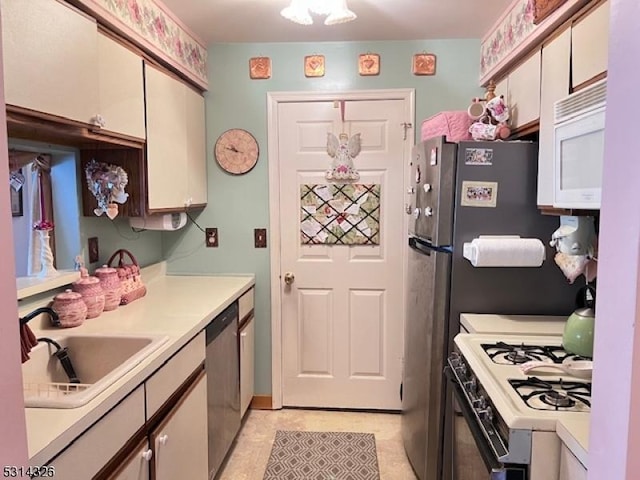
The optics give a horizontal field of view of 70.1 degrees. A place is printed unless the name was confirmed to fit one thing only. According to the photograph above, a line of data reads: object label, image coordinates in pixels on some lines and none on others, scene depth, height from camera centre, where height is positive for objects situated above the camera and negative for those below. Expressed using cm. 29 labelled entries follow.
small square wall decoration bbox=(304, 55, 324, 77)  286 +85
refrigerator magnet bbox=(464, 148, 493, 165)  193 +19
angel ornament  288 +29
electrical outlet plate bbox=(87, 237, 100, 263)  219 -24
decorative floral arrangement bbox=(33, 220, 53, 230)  192 -11
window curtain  189 +2
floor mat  238 -142
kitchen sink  152 -56
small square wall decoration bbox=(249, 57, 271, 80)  288 +84
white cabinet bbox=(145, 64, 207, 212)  219 +30
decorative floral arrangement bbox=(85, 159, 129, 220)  210 +7
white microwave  125 +16
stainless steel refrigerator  193 -23
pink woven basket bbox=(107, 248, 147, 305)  222 -39
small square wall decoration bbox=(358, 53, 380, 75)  283 +85
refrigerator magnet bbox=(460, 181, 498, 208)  194 +3
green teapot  150 -44
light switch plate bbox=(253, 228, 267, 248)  299 -23
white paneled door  289 -51
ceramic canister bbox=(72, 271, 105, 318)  193 -40
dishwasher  212 -93
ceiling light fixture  201 +85
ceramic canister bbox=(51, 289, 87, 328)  179 -43
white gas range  116 -55
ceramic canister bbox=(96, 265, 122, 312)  208 -40
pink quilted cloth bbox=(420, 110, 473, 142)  222 +37
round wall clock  294 +33
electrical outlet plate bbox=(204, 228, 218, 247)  301 -22
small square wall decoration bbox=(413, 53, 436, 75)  281 +85
